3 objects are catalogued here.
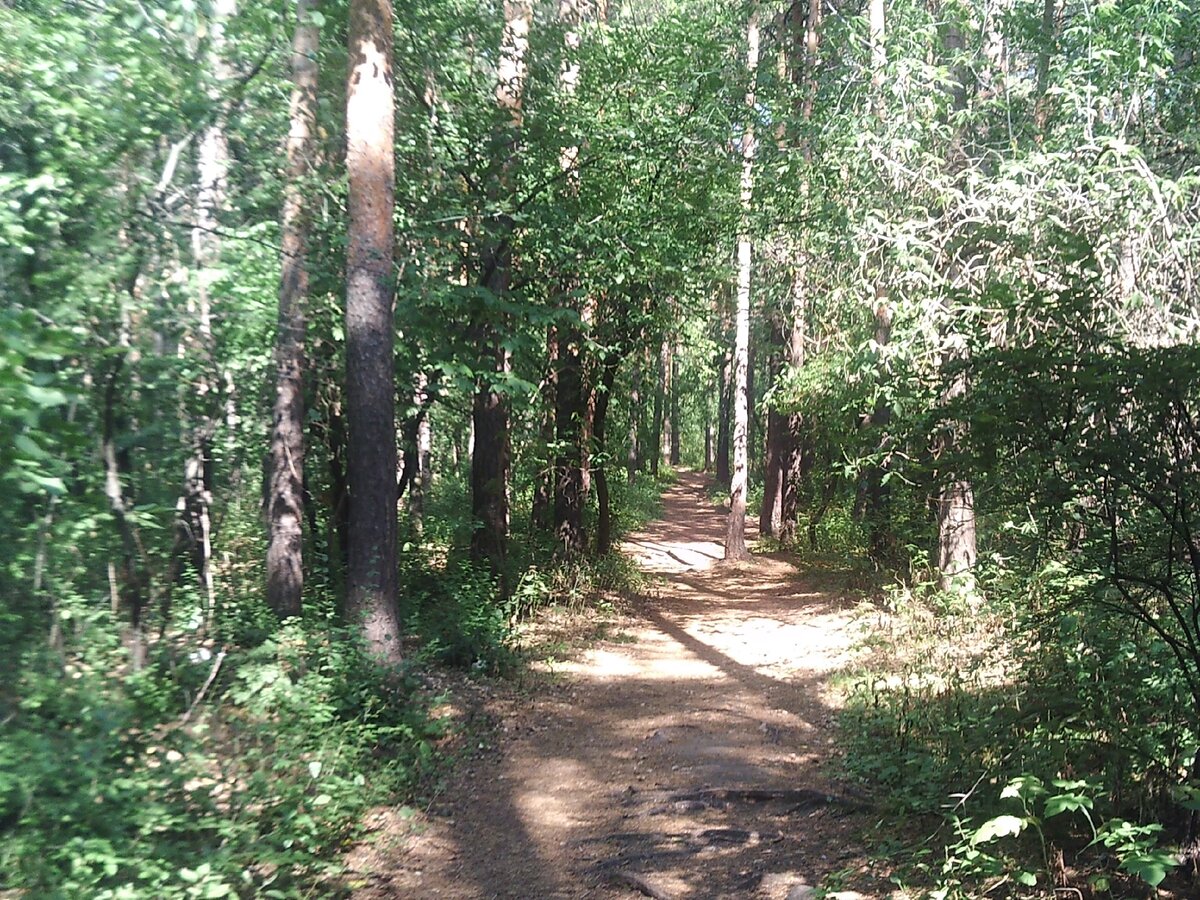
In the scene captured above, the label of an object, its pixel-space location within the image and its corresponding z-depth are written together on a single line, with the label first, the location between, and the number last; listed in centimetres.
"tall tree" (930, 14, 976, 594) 721
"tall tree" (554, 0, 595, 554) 1273
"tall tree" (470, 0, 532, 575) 929
